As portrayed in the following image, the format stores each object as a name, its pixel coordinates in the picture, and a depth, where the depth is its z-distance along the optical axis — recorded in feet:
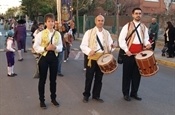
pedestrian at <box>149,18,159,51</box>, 58.07
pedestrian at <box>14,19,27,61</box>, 54.40
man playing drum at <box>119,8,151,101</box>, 24.26
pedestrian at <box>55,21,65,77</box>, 36.73
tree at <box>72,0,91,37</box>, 134.68
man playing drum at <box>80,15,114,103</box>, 23.85
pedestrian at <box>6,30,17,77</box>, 36.14
